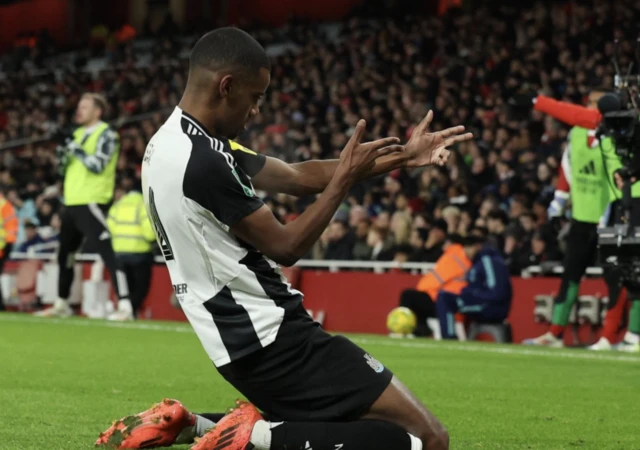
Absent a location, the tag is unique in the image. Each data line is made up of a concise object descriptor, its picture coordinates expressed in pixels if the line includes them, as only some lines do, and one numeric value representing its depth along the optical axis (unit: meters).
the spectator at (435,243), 16.06
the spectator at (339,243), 17.73
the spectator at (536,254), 14.94
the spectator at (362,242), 17.36
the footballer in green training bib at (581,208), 12.80
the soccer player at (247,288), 4.49
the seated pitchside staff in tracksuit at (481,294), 14.18
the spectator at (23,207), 24.55
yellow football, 14.87
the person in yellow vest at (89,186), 14.75
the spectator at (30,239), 22.14
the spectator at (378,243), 17.09
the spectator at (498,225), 16.05
